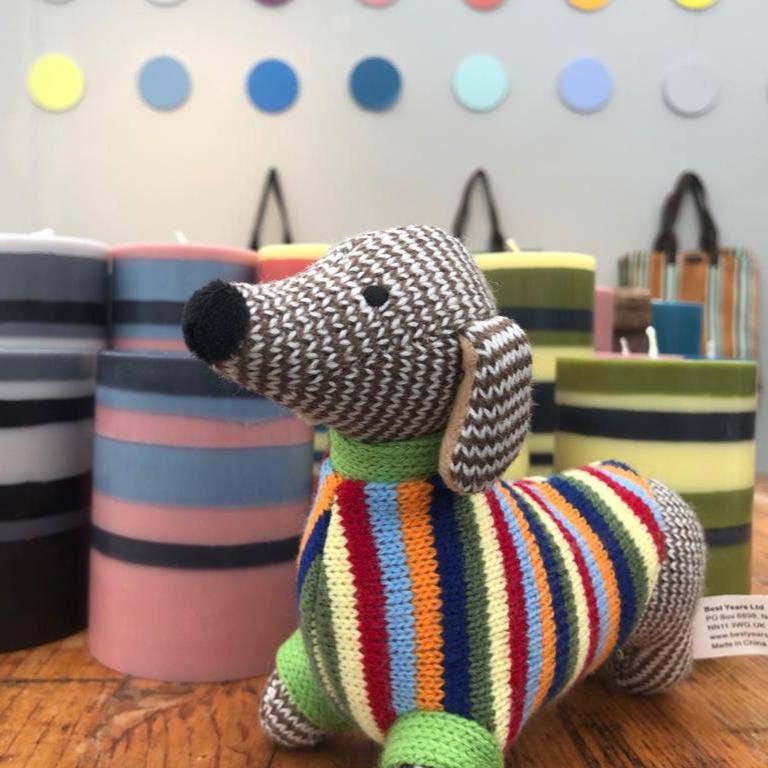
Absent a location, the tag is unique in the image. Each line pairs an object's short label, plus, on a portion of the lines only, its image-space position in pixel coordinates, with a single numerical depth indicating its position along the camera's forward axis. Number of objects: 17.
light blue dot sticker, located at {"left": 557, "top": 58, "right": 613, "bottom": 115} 1.19
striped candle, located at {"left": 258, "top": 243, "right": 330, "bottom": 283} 0.54
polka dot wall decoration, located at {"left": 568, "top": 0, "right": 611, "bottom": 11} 1.18
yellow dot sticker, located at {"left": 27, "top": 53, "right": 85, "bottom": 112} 1.16
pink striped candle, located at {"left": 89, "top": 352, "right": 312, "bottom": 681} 0.41
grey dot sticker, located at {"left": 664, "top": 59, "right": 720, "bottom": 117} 1.20
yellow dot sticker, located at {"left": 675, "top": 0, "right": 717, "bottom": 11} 1.19
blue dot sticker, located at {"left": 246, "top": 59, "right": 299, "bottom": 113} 1.17
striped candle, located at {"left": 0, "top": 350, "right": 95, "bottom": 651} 0.46
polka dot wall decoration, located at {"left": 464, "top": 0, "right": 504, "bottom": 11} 1.18
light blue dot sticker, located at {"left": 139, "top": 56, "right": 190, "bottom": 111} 1.17
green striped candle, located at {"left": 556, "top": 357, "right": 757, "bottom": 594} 0.45
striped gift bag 1.20
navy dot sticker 1.18
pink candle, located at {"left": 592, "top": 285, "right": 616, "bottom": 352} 0.68
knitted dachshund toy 0.27
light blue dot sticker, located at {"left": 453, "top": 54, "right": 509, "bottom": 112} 1.18
